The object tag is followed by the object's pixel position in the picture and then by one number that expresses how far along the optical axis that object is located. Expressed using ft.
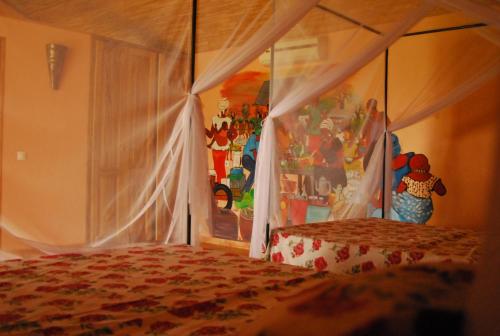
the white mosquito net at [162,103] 8.48
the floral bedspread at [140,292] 3.94
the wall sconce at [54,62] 8.66
